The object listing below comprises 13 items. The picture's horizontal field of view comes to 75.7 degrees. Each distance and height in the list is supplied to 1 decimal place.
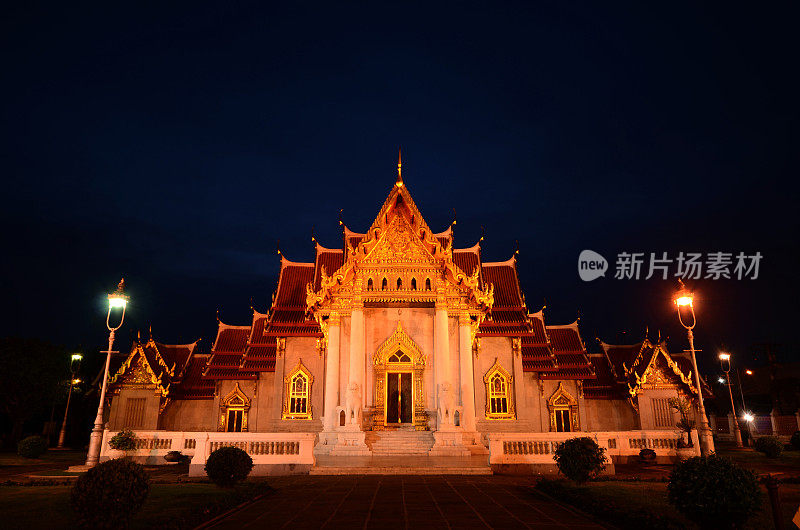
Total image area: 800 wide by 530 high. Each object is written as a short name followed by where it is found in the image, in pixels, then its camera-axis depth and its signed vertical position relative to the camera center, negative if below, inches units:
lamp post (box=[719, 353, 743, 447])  1376.7 -19.4
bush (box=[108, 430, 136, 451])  800.3 -24.5
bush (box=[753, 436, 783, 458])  925.8 -40.7
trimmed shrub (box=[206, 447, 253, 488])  520.7 -42.3
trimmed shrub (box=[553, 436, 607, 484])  529.0 -35.3
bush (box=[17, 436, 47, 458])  943.7 -37.7
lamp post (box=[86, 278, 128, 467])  724.0 +21.8
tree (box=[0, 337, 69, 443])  1371.8 +123.3
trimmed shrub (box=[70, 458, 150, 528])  309.7 -41.7
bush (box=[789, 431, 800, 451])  1136.2 -39.1
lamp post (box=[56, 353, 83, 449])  1315.5 +103.0
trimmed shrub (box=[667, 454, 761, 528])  305.7 -40.7
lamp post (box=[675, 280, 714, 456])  714.2 +28.7
